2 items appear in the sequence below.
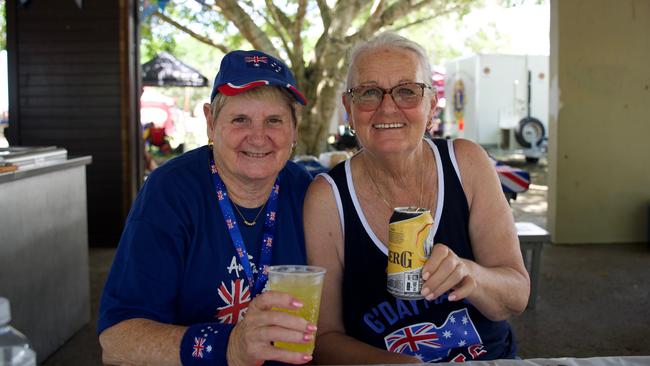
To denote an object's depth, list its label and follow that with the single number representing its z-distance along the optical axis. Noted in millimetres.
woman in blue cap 1749
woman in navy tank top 2113
